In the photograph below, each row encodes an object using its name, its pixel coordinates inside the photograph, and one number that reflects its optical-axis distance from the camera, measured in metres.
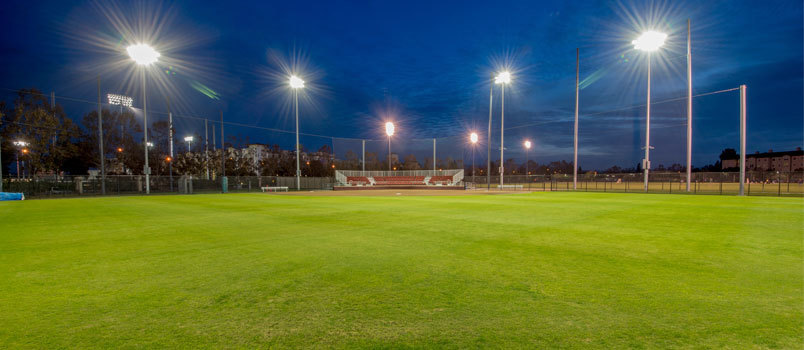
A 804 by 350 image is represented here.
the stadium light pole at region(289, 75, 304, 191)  41.78
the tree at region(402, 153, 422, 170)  118.54
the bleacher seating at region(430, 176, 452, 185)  52.22
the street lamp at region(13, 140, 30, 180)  35.31
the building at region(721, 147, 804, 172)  126.19
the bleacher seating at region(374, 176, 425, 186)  52.94
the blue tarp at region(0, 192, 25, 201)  23.73
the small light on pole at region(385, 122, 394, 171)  54.08
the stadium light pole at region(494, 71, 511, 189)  37.50
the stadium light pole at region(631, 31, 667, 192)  30.11
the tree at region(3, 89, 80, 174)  35.91
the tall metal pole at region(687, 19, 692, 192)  30.33
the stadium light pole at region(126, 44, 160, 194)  30.36
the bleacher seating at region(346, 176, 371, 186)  53.22
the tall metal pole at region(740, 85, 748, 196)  26.07
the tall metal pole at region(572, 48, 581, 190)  36.22
